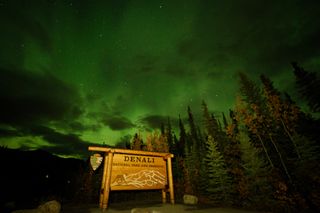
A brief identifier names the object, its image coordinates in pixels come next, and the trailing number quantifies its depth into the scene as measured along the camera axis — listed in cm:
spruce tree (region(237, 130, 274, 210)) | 1412
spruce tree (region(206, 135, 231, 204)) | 1706
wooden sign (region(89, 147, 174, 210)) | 833
